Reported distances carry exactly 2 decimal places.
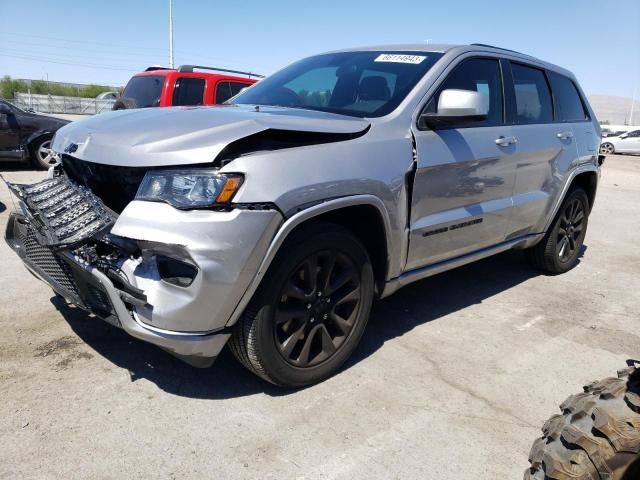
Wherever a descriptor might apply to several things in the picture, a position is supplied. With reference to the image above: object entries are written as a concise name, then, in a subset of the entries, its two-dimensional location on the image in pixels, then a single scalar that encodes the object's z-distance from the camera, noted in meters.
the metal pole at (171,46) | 31.86
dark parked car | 9.63
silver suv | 2.33
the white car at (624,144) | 26.82
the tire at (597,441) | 1.59
